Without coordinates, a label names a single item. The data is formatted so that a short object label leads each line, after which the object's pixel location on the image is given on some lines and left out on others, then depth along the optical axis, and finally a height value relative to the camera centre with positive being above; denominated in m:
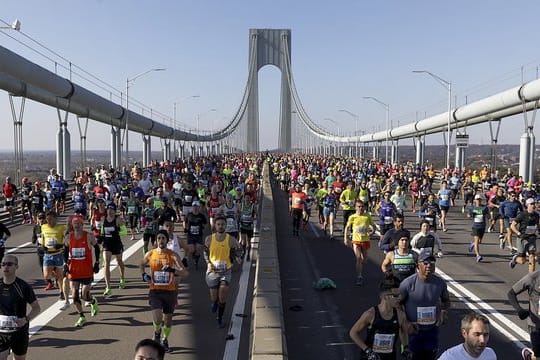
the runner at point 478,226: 13.34 -1.47
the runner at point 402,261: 7.92 -1.38
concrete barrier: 5.96 -1.94
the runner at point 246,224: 13.15 -1.40
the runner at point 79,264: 8.14 -1.45
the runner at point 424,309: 5.65 -1.46
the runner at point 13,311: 5.66 -1.48
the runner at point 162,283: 7.12 -1.52
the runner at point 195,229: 11.73 -1.35
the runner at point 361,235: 10.75 -1.36
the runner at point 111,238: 9.99 -1.32
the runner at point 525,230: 11.76 -1.40
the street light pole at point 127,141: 41.35 +1.73
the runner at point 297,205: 16.70 -1.21
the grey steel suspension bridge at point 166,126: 24.84 +3.71
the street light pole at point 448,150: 43.01 +1.05
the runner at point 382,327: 4.99 -1.45
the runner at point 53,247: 9.06 -1.32
